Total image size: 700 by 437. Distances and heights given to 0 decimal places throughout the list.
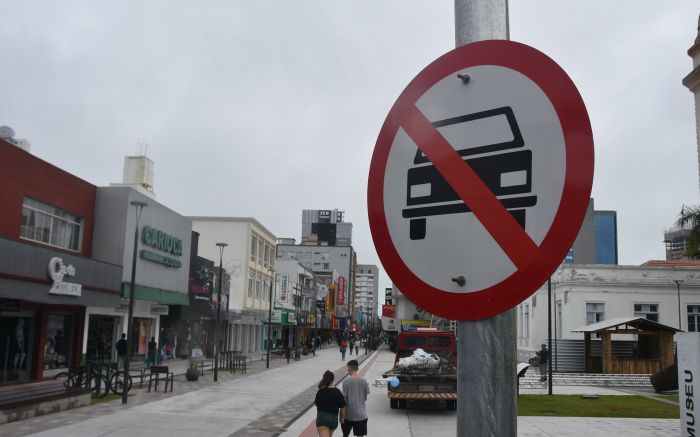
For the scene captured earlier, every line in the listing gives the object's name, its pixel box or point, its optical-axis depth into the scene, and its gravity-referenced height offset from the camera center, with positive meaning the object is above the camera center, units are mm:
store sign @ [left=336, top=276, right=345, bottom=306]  127562 +4361
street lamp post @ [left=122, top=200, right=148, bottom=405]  19422 -1356
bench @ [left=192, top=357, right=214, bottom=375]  28334 -3491
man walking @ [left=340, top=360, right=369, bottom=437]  10578 -1600
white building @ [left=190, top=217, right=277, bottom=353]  55750 +4050
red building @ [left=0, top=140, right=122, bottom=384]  21938 +1224
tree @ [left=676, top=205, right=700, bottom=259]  26703 +4309
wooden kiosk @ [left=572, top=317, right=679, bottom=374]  32375 -1345
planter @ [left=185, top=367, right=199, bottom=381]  27406 -2906
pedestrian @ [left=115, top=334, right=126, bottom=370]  25562 -1728
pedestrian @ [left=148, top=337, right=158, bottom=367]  33325 -2414
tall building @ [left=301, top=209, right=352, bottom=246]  165750 +20775
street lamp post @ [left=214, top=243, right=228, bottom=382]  27969 -2527
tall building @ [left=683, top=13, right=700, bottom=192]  26530 +10463
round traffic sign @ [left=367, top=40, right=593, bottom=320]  1906 +449
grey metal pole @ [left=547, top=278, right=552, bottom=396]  23988 -2276
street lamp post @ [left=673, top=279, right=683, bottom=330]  39247 +1983
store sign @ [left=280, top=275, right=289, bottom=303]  67462 +2425
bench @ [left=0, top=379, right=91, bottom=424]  15109 -2633
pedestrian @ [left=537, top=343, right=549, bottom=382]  29961 -2011
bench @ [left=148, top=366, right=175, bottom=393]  22991 -2433
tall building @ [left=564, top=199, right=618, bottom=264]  136375 +18519
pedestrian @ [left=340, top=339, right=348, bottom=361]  48472 -2588
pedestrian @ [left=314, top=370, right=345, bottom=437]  9711 -1461
